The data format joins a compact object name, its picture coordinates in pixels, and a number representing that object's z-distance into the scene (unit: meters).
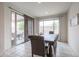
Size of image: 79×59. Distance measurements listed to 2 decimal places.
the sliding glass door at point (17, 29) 2.59
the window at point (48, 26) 3.71
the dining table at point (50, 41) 1.41
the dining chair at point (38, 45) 1.40
